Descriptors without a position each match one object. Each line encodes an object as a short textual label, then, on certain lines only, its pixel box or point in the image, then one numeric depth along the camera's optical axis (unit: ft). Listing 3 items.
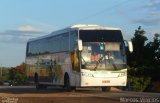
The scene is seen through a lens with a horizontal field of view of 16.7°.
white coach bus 93.91
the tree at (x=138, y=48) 210.18
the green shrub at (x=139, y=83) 172.04
